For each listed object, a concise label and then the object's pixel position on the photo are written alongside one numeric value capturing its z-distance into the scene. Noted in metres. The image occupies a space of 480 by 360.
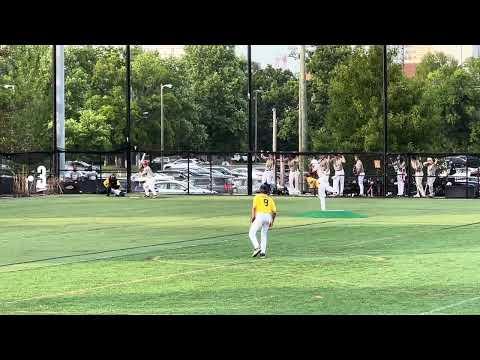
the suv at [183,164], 54.31
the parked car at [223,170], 52.48
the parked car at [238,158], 53.00
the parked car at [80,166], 51.06
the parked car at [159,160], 62.29
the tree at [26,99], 64.38
